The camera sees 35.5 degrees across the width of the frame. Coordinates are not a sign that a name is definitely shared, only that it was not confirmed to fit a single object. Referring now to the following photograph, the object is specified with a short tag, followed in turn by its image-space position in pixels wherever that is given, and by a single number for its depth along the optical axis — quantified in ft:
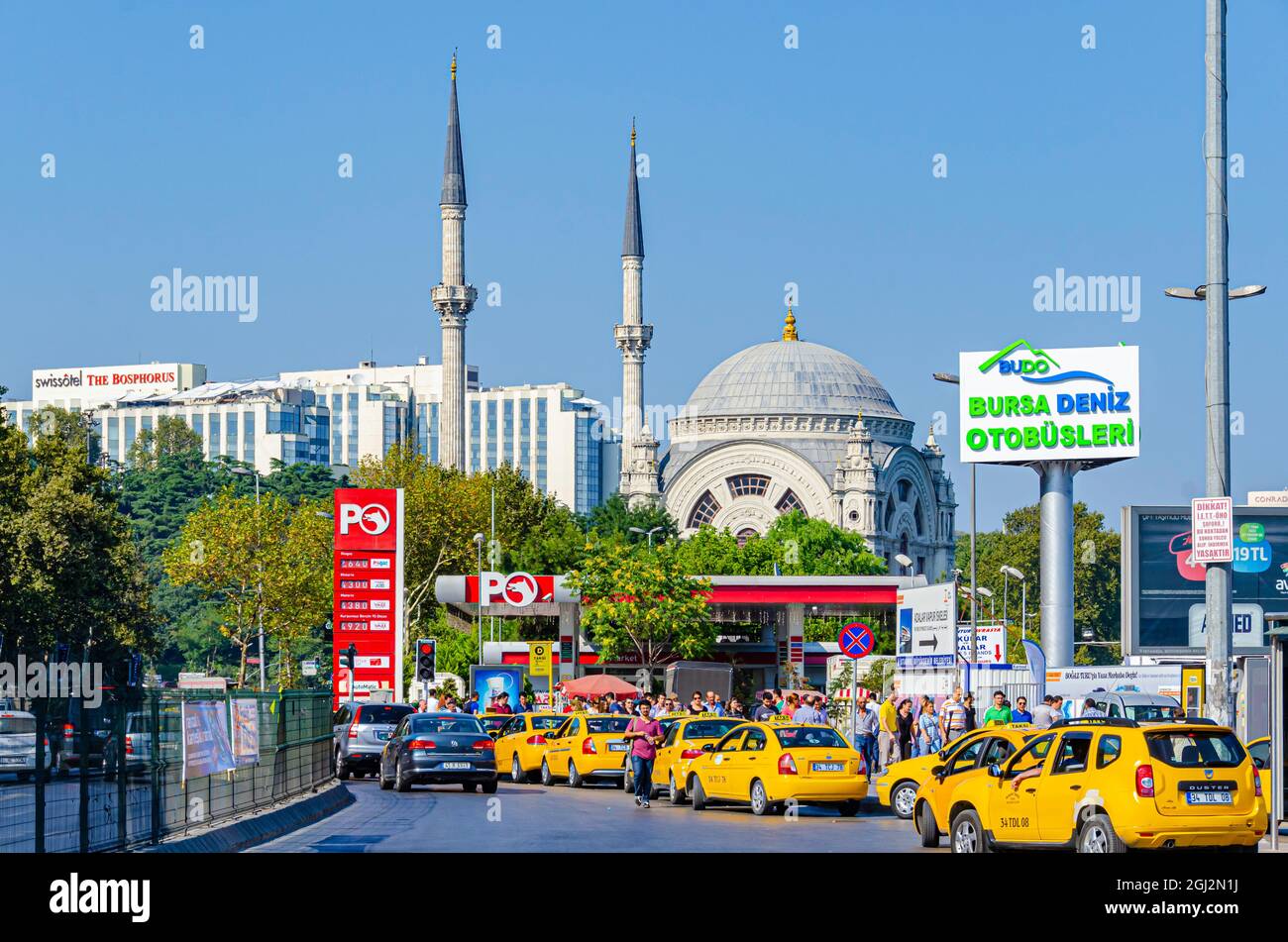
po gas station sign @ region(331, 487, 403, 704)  182.09
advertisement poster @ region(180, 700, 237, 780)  63.72
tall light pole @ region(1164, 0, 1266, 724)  67.31
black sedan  101.09
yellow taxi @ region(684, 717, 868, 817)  86.17
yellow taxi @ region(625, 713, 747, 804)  97.40
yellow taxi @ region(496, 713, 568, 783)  118.93
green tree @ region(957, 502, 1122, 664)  421.18
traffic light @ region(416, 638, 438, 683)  165.89
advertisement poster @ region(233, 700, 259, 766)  72.95
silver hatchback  119.14
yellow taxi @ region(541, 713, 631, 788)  111.86
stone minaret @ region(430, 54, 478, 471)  351.25
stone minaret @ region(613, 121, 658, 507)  418.10
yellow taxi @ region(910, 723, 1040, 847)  64.75
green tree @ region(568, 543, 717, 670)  220.02
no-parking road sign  116.88
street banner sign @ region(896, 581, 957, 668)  117.80
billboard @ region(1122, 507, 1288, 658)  162.20
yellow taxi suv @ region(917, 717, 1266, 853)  55.42
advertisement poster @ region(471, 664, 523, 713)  185.78
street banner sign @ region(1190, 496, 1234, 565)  66.28
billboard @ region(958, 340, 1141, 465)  153.07
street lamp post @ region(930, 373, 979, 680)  150.51
